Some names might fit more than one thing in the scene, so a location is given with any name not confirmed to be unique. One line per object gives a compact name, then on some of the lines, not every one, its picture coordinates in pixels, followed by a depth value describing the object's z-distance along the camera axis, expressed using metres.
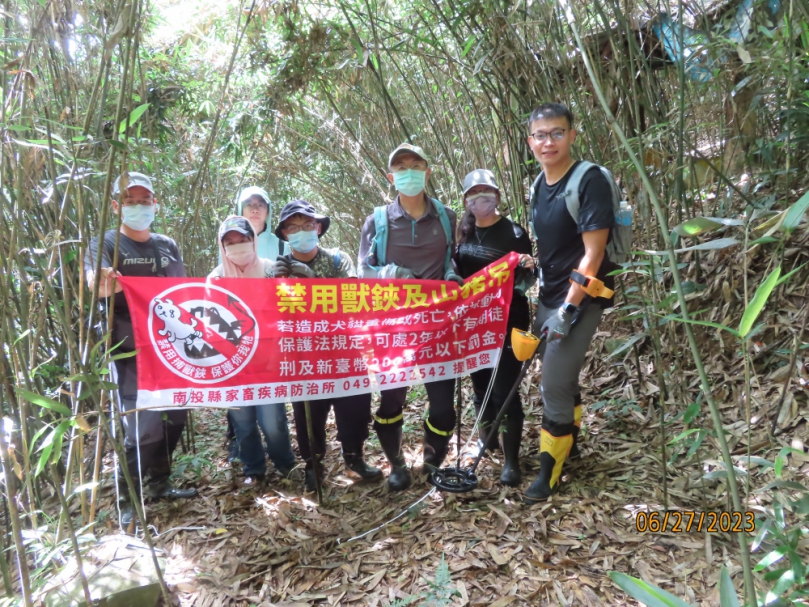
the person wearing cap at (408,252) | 2.69
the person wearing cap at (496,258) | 2.64
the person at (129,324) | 2.54
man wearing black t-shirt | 2.24
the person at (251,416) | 2.71
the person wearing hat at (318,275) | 2.66
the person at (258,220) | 3.33
